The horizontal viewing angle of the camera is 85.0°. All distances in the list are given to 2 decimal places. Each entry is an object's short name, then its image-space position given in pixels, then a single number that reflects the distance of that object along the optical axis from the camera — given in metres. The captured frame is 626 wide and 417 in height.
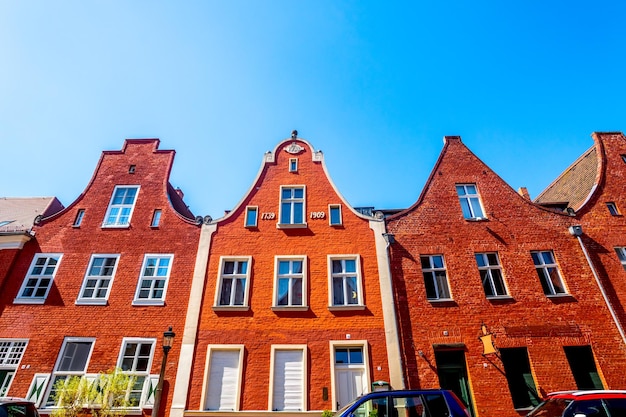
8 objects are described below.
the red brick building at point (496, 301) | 12.20
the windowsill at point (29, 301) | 13.91
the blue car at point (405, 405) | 7.39
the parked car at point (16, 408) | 7.67
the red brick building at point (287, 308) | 12.21
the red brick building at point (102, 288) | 12.70
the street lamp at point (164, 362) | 10.54
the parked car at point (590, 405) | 6.67
